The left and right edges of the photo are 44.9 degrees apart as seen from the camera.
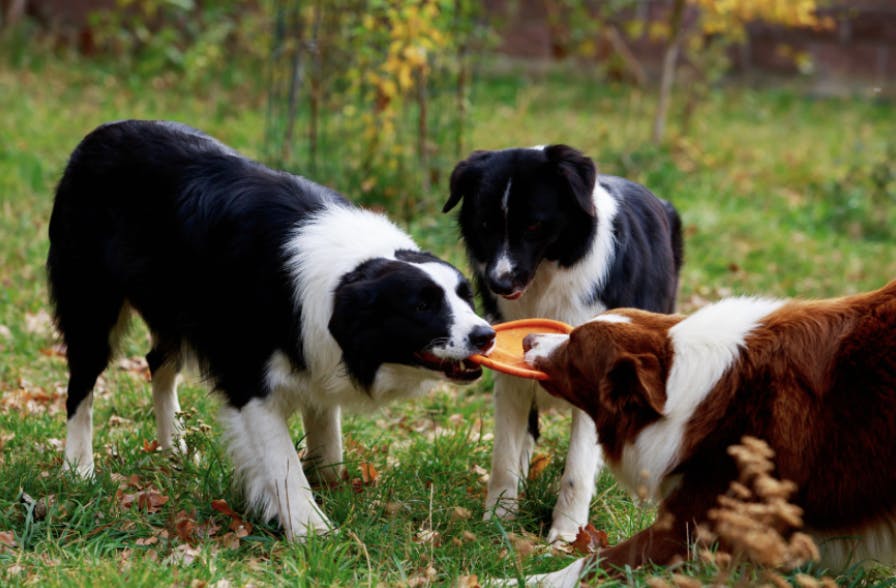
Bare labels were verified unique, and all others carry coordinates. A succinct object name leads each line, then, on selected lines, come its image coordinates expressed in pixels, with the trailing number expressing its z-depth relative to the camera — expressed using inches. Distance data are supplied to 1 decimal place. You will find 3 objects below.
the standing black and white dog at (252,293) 168.9
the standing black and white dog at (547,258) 185.5
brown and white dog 144.6
